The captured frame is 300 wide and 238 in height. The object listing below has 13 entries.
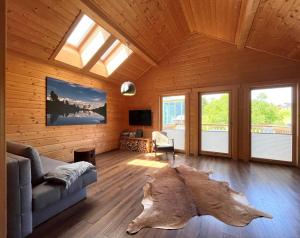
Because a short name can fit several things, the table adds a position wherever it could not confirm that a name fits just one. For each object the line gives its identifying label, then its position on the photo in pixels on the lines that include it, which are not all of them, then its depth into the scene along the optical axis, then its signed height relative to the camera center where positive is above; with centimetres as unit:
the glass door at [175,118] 559 +3
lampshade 345 +67
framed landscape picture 390 +42
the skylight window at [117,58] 497 +200
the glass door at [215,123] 491 -14
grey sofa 153 -88
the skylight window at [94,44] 395 +197
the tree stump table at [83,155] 377 -87
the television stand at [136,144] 563 -94
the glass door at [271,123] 419 -12
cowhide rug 190 -121
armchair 480 -71
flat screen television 601 +3
